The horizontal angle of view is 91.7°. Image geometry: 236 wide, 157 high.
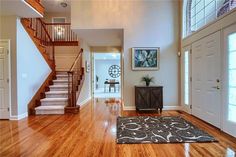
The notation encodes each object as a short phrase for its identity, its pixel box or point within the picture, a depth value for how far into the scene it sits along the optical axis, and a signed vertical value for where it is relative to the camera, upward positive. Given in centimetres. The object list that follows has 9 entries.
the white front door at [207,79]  243 -5
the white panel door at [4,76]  306 +5
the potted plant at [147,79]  368 -6
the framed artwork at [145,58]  381 +64
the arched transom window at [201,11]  244 +165
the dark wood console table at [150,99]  360 -68
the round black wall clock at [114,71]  1038 +58
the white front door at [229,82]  210 -10
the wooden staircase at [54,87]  356 -34
